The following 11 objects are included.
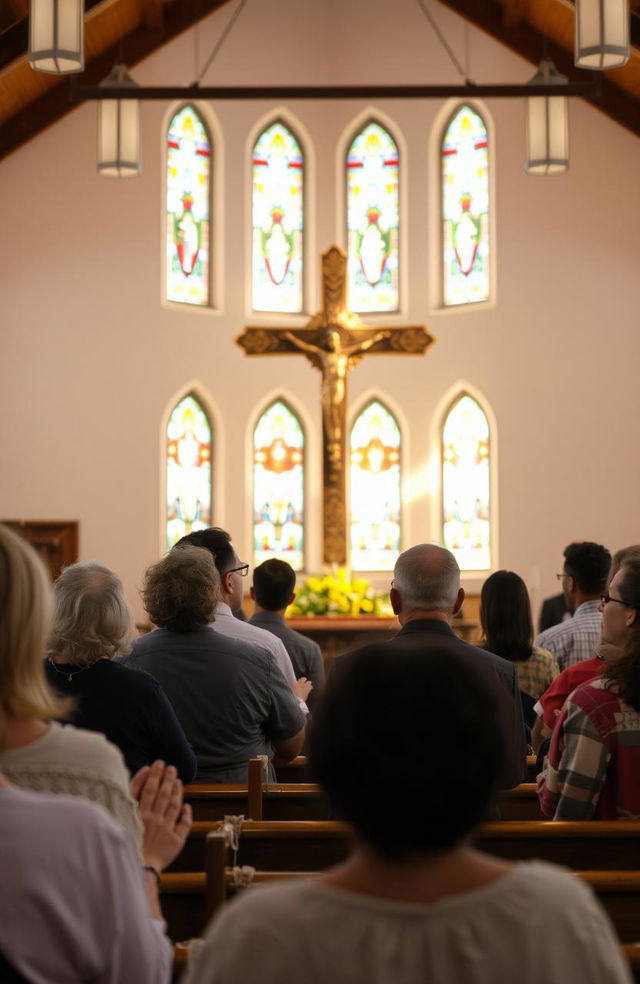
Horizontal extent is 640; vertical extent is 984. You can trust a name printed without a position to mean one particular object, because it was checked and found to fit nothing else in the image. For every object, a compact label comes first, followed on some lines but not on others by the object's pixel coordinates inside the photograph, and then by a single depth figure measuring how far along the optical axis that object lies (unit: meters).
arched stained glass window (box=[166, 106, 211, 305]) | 12.92
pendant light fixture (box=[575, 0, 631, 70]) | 6.70
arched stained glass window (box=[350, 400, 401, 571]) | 13.09
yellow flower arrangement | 9.73
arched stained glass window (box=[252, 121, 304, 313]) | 13.37
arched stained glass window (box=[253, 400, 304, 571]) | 13.02
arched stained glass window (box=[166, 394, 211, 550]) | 12.60
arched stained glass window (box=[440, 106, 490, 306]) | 13.02
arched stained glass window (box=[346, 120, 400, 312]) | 13.42
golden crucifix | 10.02
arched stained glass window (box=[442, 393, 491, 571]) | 12.80
